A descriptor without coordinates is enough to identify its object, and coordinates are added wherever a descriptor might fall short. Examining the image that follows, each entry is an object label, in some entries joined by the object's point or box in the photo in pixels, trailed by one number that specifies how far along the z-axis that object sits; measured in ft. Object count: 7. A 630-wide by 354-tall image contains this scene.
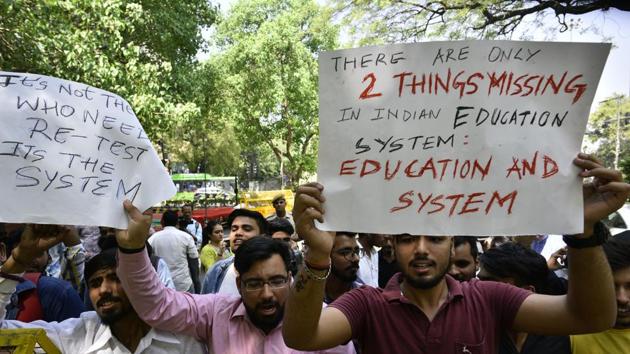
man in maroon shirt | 5.84
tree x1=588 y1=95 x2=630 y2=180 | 129.29
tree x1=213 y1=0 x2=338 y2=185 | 93.91
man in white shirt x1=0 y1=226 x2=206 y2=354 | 7.45
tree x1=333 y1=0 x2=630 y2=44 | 32.81
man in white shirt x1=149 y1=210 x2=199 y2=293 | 21.01
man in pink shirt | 7.14
